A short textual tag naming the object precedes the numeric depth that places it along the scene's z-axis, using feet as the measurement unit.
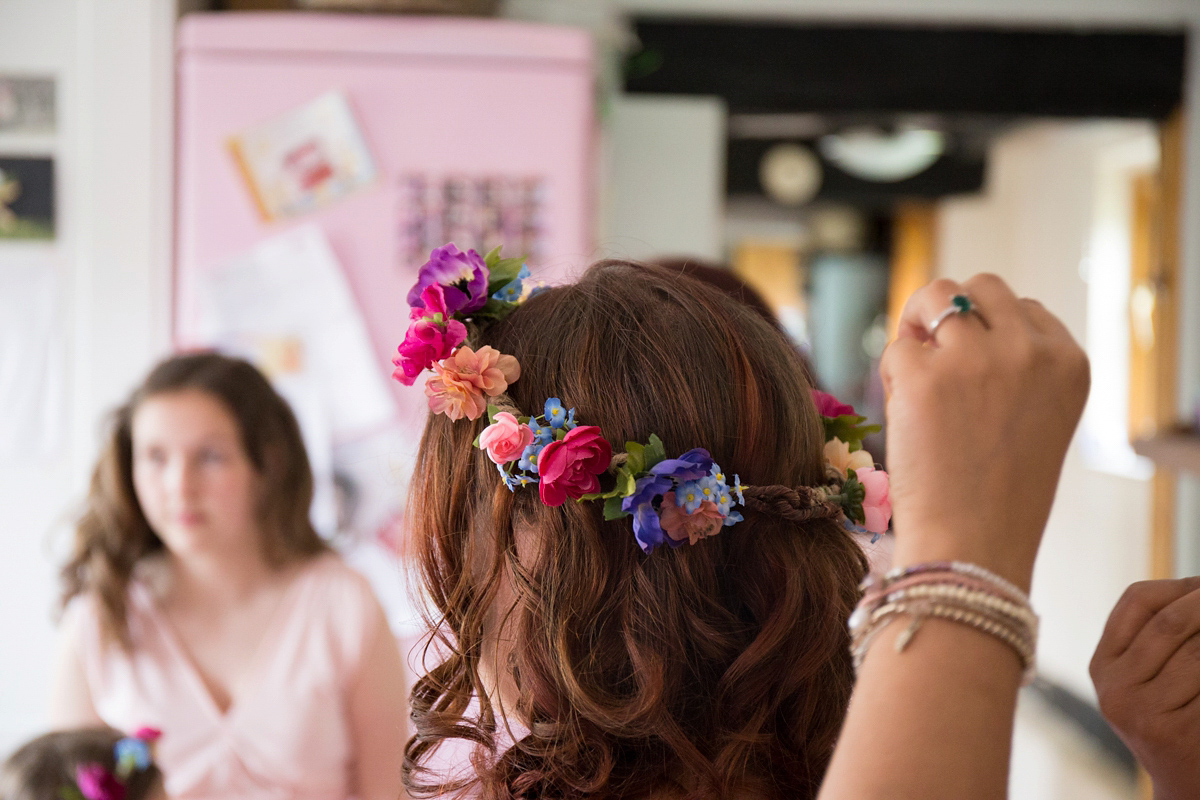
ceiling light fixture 16.98
